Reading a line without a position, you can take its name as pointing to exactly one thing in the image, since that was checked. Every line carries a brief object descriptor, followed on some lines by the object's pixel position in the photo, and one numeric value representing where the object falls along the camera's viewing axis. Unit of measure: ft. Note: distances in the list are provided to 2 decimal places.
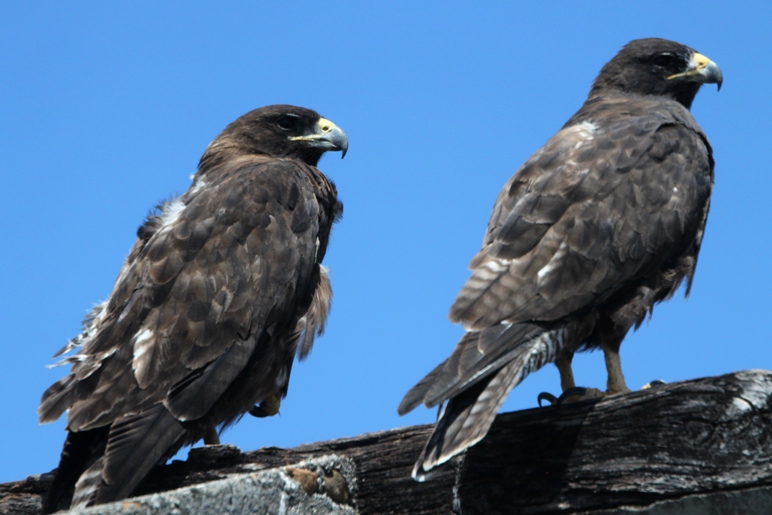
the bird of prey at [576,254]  27.32
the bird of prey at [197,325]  31.19
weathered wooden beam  21.42
